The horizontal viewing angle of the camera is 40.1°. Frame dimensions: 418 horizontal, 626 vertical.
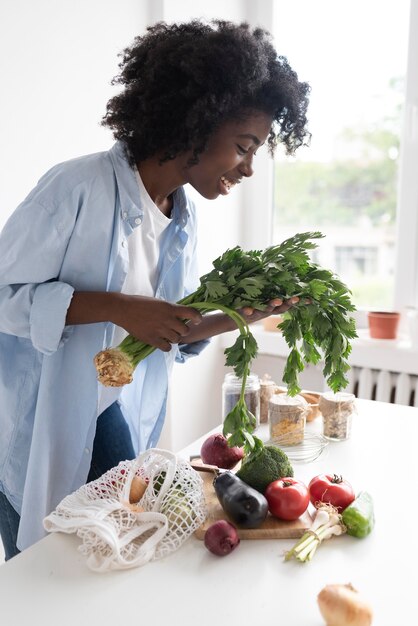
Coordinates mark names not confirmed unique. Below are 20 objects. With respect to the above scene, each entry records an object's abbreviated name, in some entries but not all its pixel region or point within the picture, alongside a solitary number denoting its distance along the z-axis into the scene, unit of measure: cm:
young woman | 111
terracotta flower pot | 245
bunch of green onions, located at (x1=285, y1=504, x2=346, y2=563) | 94
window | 251
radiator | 234
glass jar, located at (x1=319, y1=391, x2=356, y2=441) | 144
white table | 81
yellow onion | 76
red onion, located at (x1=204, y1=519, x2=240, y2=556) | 94
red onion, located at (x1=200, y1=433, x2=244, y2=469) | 126
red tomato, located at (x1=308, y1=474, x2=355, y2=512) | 107
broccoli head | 109
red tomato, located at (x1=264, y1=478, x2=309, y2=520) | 102
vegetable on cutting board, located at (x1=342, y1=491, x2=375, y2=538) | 101
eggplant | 100
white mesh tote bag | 92
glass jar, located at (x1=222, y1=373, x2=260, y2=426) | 145
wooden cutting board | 100
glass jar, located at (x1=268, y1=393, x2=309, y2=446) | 139
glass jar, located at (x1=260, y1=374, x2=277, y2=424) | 157
